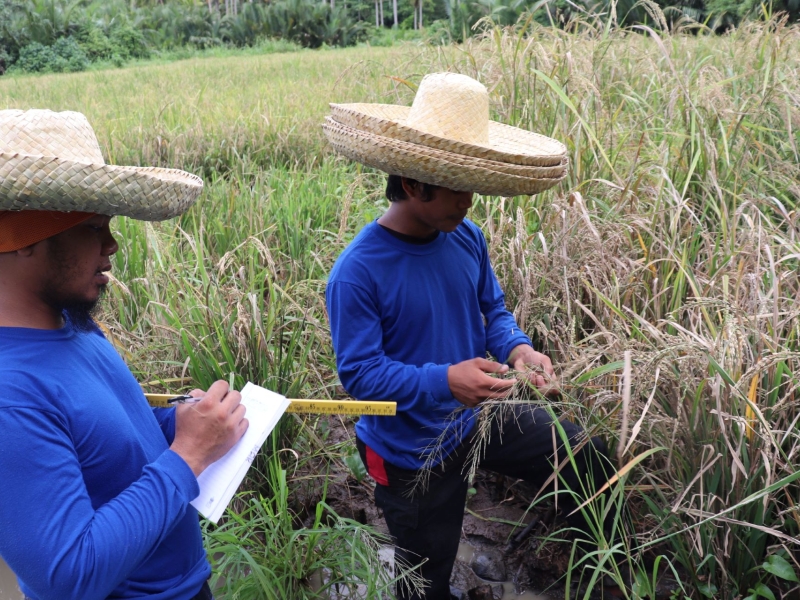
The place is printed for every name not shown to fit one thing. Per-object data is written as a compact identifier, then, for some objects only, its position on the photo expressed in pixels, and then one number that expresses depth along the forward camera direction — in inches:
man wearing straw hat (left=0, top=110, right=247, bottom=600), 41.6
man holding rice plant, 69.1
